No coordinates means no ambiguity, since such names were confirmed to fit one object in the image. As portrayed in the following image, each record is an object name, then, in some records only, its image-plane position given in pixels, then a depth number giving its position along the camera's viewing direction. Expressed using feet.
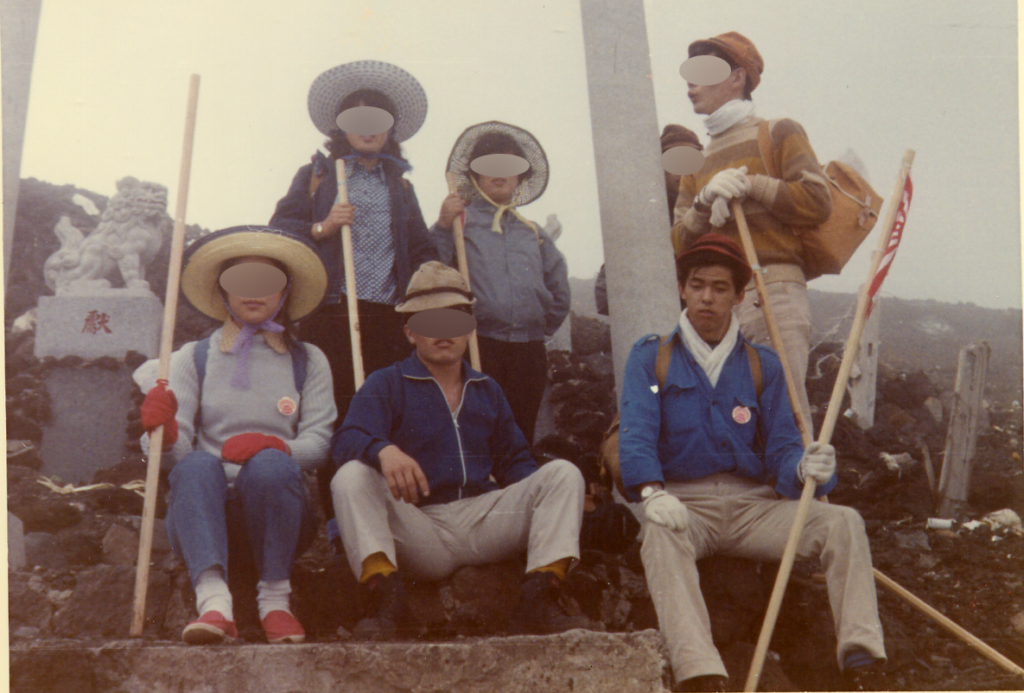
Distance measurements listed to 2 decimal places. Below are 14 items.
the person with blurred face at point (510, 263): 14.17
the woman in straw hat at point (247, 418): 10.96
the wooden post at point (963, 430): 15.17
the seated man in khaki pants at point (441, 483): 10.87
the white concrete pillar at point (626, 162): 15.35
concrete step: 10.39
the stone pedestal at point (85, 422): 14.25
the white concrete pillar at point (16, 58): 14.52
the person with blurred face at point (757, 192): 13.92
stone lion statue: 15.43
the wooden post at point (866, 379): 16.70
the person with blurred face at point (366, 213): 13.83
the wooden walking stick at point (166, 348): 11.64
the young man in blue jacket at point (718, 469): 10.78
